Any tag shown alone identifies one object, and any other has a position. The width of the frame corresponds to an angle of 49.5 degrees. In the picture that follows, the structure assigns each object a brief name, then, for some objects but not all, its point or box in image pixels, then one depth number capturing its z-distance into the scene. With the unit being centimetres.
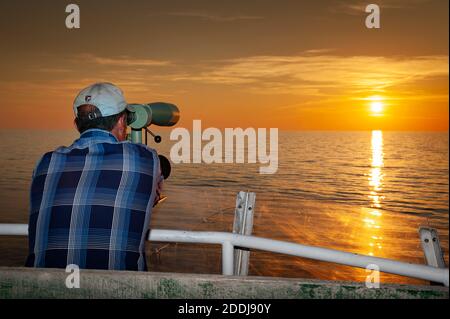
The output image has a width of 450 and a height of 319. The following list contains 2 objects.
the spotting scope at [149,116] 275
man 200
